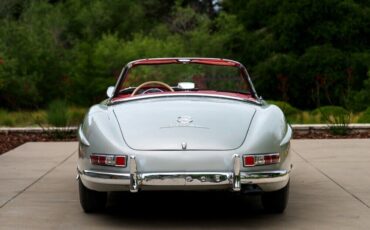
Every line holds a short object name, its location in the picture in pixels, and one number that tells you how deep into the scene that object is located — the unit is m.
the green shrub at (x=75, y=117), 15.18
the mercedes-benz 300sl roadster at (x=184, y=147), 5.95
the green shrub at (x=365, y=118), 16.88
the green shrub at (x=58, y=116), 14.33
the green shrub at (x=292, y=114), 18.75
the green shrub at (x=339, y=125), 13.77
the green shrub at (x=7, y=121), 18.36
